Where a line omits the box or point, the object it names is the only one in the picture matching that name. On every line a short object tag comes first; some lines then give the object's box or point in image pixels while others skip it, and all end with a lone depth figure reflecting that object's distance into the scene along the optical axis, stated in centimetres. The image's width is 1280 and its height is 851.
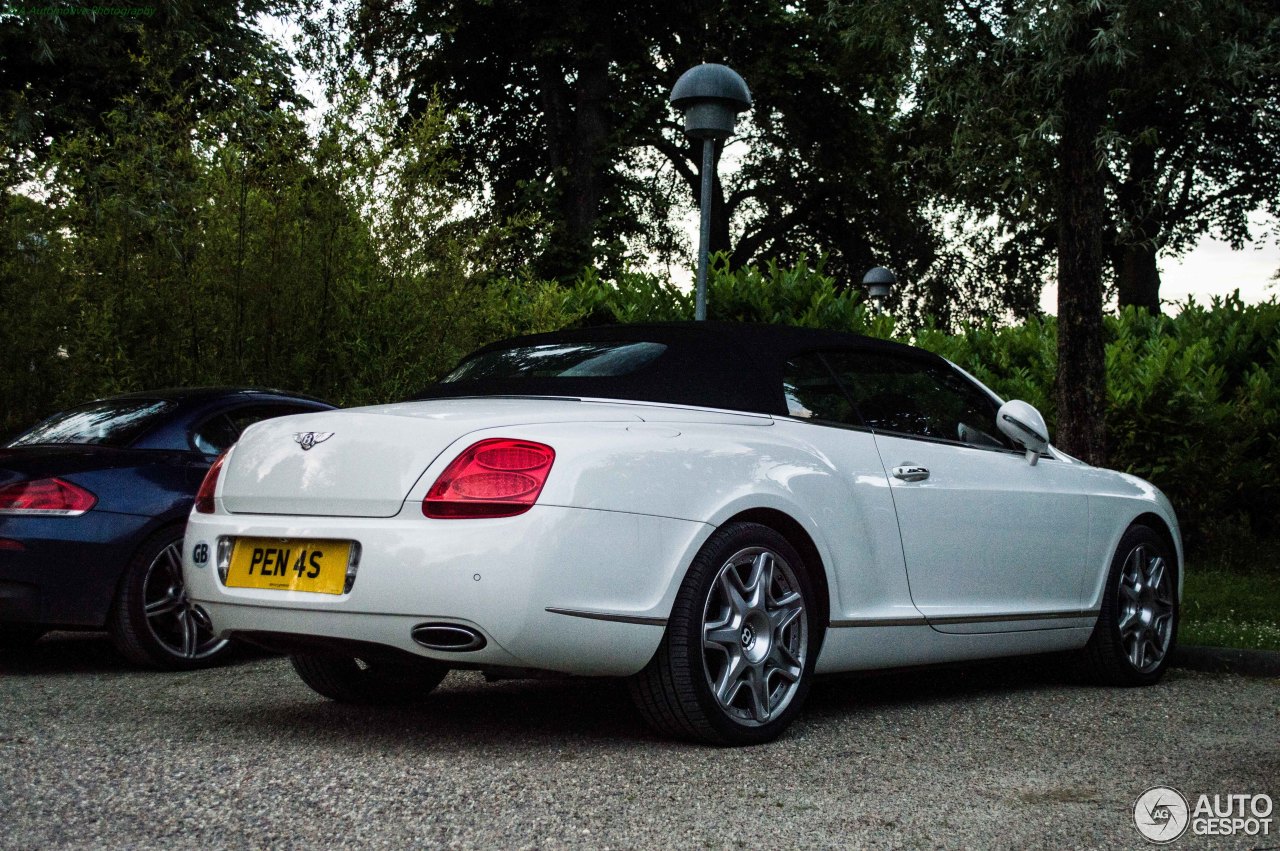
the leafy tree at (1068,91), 1037
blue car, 643
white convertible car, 434
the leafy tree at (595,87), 2372
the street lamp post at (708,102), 1043
